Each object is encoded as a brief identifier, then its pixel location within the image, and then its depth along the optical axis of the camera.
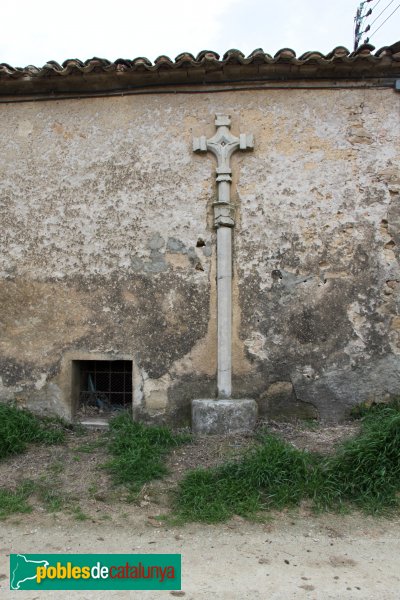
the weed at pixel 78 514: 3.33
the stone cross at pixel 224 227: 4.77
